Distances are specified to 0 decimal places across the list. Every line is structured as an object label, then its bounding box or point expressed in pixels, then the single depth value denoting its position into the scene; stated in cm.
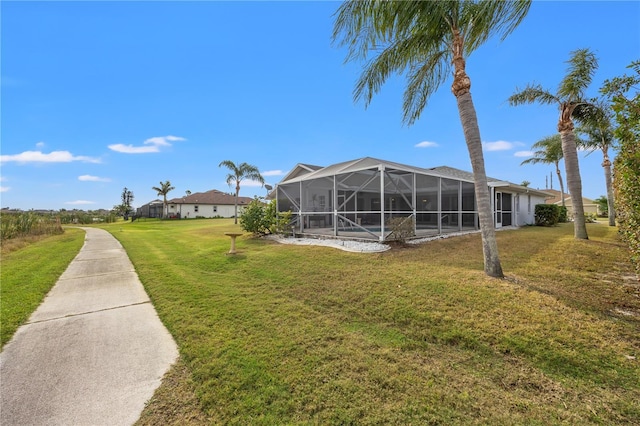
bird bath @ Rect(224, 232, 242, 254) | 945
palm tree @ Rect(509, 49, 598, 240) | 973
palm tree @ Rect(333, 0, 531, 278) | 538
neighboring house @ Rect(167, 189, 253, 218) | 4500
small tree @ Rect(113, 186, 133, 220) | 5253
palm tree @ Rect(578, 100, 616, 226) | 1537
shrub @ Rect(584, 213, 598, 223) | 2209
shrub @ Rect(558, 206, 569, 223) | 2244
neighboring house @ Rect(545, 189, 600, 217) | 4089
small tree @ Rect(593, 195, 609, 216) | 3118
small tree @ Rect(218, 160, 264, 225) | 2878
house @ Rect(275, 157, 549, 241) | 1205
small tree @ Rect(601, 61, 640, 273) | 348
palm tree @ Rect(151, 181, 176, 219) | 4259
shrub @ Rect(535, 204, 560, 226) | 1912
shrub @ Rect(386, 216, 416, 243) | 971
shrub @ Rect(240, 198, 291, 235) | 1307
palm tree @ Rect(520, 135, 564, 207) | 2272
